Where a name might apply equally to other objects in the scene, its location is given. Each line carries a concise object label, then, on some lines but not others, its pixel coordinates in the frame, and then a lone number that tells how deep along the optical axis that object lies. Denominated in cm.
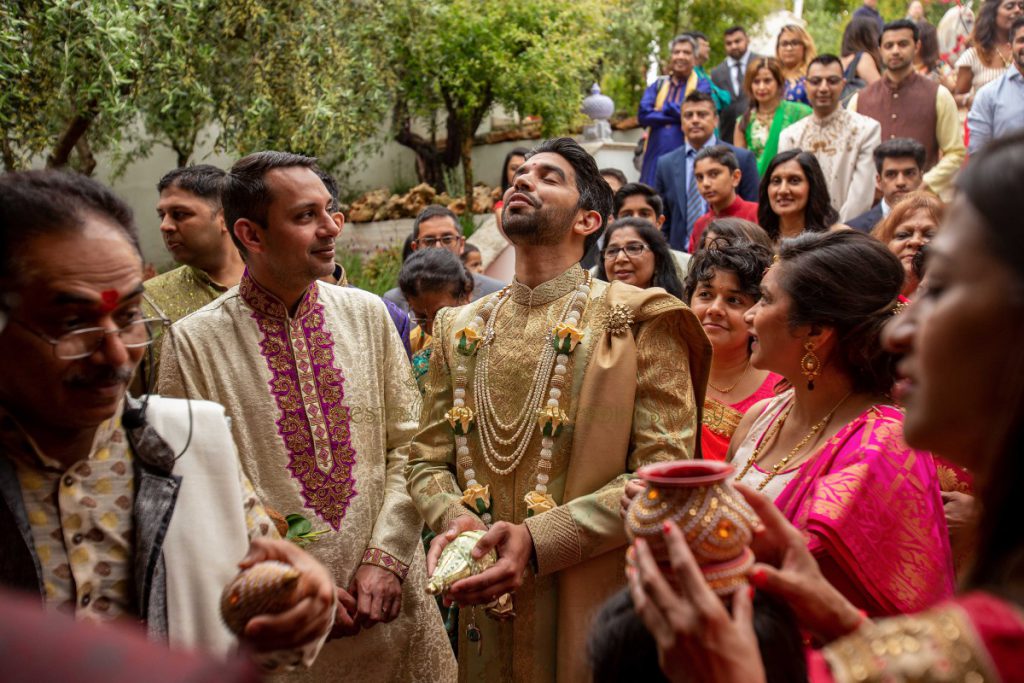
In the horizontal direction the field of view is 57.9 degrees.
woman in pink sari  251
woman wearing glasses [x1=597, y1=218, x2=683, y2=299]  530
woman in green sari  855
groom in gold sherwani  303
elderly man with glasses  184
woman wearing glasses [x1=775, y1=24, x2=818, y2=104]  979
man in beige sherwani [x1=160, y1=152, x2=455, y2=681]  337
